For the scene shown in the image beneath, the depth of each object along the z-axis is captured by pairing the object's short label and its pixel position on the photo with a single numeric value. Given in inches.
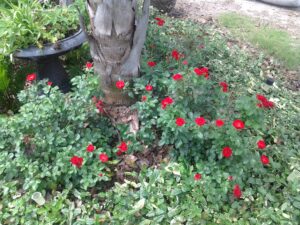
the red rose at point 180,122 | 89.8
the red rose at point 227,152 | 90.4
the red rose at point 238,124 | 89.0
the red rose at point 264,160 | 92.2
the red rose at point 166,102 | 97.0
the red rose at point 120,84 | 104.2
